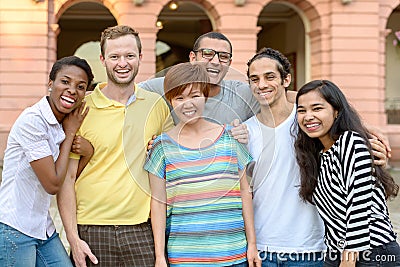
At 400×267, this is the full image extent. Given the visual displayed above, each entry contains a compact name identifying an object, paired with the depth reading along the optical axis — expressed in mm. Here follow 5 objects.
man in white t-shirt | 2857
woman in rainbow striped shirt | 2688
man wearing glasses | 2822
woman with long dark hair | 2590
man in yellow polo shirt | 2848
